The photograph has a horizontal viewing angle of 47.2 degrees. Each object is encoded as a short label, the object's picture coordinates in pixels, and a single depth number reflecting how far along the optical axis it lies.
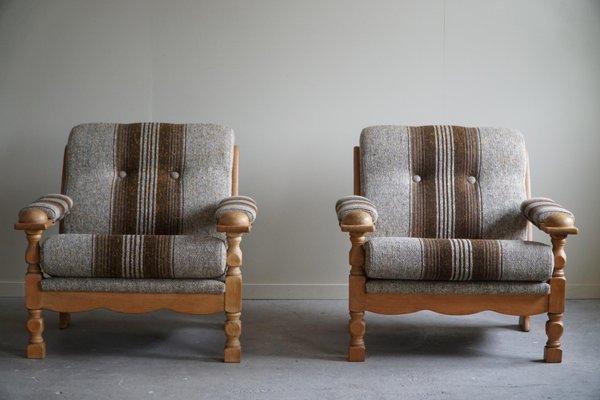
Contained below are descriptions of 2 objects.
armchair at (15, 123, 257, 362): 2.49
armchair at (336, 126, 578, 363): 2.48
